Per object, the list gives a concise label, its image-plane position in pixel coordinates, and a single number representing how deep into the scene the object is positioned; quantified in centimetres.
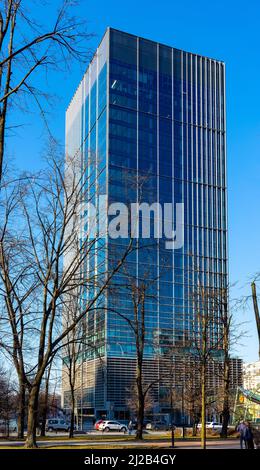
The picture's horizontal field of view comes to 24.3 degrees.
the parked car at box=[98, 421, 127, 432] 7189
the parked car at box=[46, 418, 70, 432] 7531
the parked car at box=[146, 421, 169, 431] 8540
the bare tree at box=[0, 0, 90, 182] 1193
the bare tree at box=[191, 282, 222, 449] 2488
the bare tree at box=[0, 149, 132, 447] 2438
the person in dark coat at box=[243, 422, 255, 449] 2197
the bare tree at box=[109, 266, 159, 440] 3711
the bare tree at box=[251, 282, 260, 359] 2014
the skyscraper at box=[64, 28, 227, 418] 12275
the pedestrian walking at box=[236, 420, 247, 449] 2205
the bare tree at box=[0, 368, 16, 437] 5450
